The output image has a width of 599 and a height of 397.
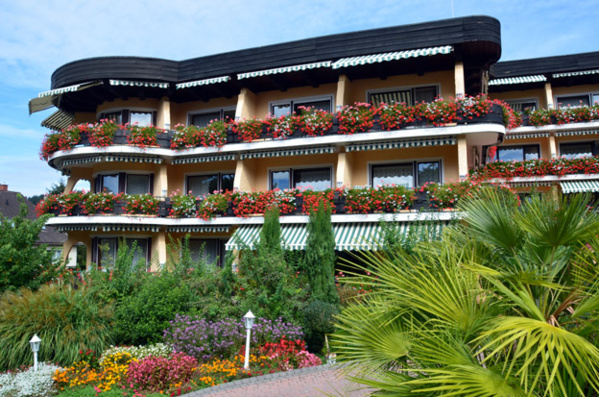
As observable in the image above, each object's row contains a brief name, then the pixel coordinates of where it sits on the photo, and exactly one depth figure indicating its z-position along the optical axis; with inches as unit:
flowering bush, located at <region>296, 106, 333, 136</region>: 799.1
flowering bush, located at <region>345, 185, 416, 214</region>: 724.7
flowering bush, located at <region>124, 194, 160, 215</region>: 860.0
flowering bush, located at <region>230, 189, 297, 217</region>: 797.2
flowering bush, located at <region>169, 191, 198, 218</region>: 868.0
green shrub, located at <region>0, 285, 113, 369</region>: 454.6
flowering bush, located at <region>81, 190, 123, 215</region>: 857.5
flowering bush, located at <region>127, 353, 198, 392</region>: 410.9
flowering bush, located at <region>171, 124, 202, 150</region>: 892.6
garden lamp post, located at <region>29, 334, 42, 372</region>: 421.4
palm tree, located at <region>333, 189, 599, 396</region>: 152.9
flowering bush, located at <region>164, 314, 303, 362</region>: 477.7
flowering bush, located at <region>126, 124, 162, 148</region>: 884.0
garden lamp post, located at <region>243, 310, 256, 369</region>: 447.8
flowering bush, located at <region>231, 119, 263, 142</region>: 848.3
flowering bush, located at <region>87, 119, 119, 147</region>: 879.7
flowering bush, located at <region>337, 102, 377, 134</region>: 772.6
